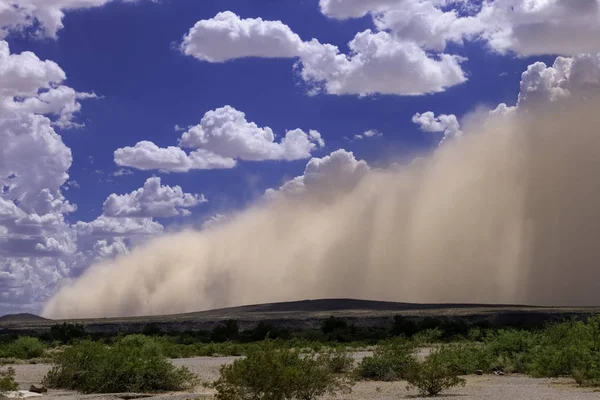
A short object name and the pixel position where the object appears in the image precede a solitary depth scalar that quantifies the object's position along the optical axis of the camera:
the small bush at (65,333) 85.64
